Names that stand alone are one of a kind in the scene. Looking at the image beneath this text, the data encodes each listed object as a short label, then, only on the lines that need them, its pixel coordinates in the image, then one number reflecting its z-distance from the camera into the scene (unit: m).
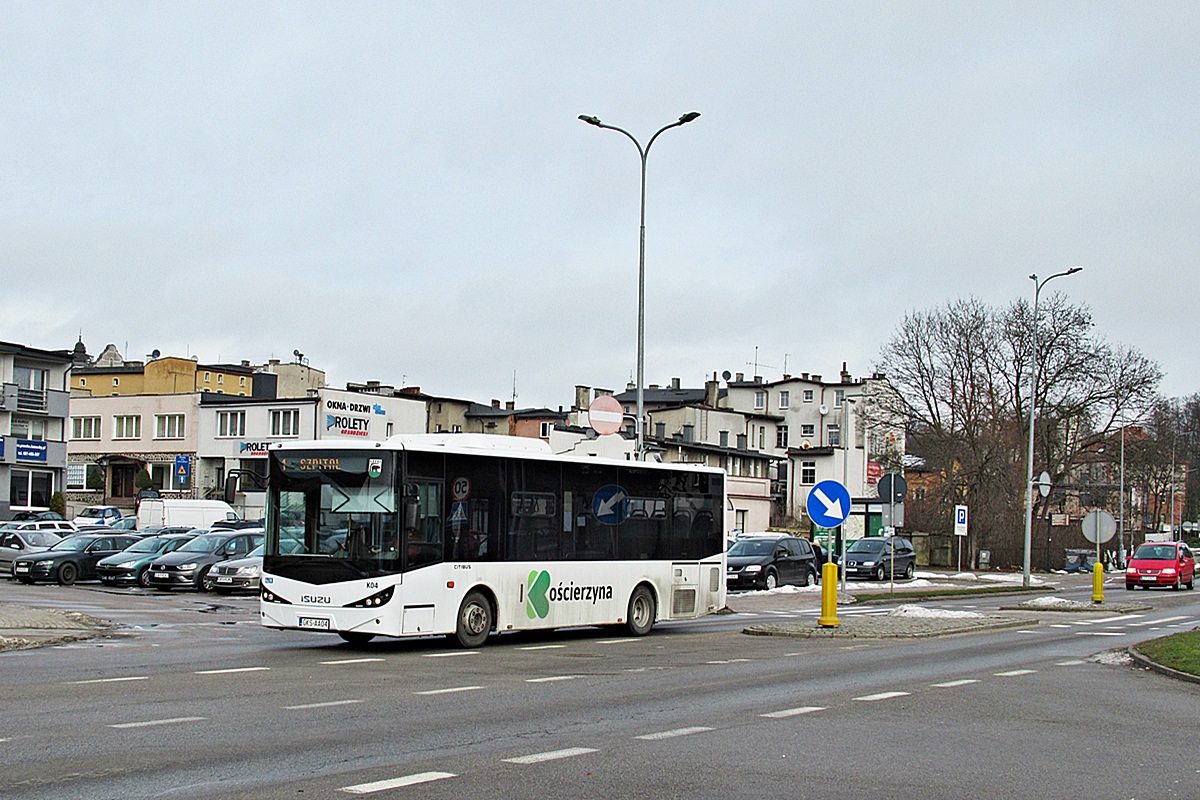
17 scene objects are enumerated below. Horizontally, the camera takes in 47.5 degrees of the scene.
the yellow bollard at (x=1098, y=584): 35.97
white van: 55.16
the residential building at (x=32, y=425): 73.94
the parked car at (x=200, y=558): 34.66
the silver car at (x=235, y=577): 33.78
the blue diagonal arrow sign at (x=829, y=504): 24.92
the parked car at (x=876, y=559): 49.75
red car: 50.00
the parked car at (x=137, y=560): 36.34
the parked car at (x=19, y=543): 39.19
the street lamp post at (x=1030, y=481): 50.75
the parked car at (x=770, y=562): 39.38
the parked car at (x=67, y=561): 37.78
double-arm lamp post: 29.67
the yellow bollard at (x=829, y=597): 22.61
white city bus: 17.97
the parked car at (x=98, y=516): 64.16
